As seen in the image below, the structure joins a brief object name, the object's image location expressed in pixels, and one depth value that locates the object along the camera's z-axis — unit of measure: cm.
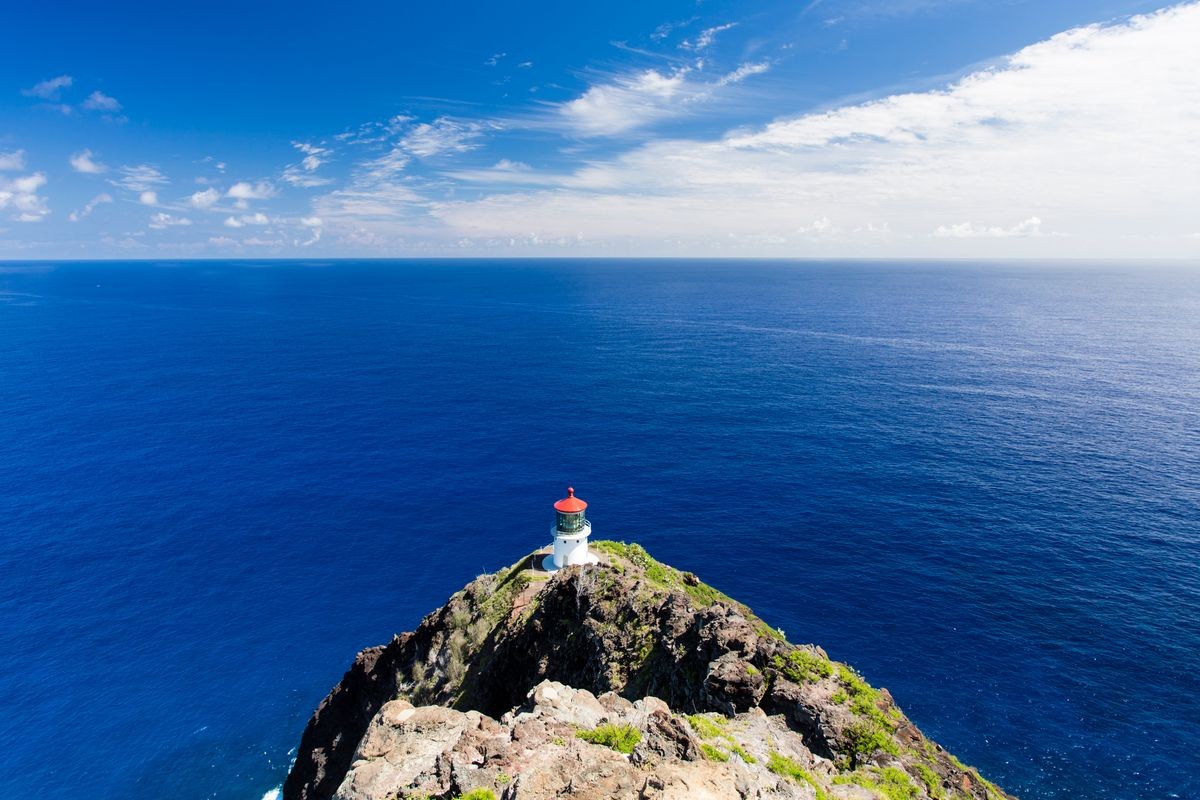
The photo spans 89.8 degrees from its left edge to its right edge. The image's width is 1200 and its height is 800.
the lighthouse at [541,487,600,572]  5150
